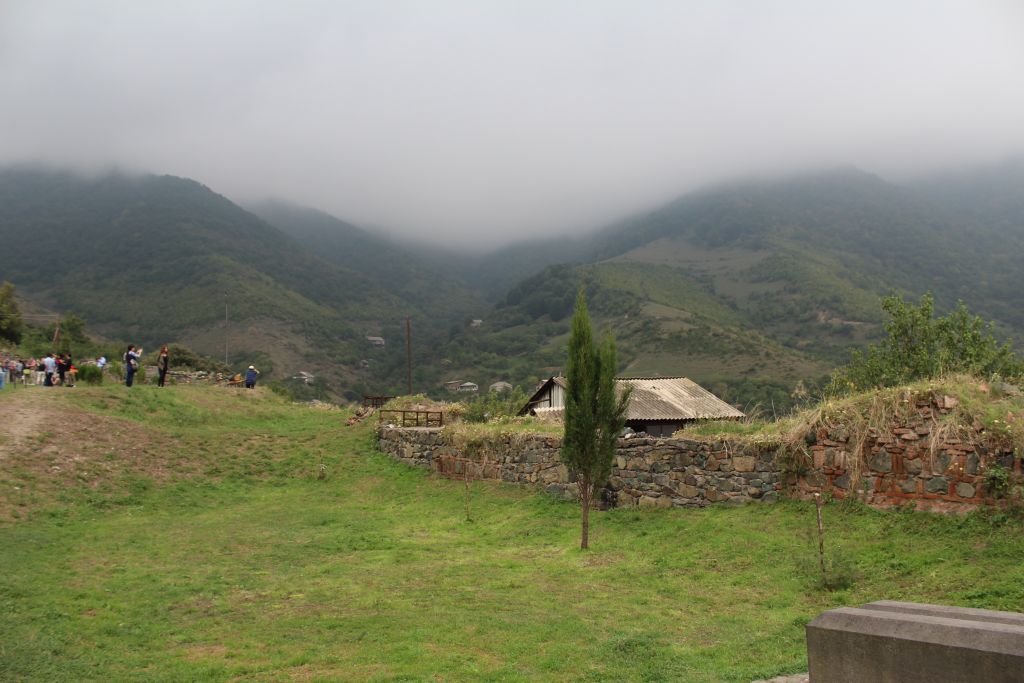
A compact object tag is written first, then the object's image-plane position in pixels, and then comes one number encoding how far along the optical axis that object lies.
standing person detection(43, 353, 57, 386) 27.40
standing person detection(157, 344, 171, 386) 28.87
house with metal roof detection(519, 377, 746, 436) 29.25
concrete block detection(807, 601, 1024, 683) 4.80
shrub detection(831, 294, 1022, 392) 28.09
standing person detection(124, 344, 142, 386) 27.28
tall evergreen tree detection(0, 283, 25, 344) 41.03
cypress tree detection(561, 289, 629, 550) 13.24
